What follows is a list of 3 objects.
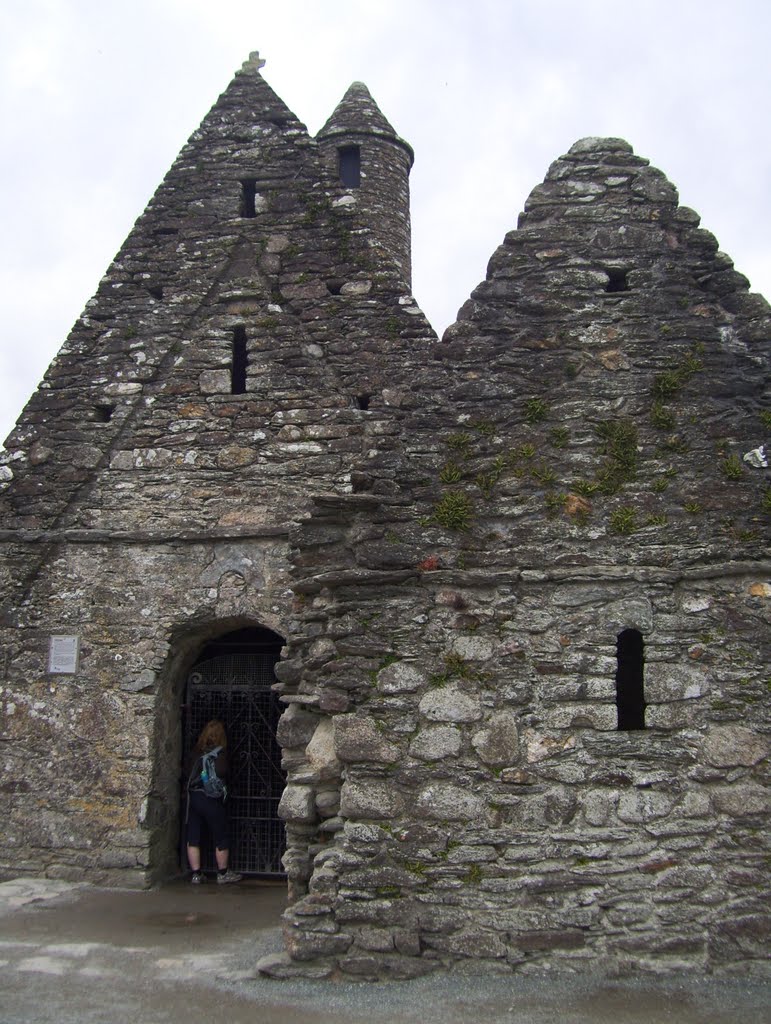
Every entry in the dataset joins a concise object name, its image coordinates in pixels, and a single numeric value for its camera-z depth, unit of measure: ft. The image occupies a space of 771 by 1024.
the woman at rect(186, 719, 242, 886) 28.60
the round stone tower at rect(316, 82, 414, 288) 44.70
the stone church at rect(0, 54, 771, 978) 17.39
